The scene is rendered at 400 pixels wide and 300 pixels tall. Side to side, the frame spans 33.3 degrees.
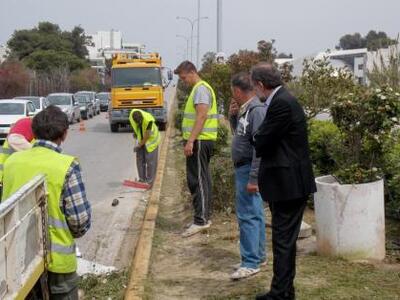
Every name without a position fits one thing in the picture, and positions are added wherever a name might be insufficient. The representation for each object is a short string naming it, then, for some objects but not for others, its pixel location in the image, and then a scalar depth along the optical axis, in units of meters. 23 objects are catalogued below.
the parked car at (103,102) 53.19
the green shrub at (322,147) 9.26
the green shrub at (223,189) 8.68
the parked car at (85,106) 40.25
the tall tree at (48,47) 74.12
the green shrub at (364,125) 6.24
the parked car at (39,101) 29.84
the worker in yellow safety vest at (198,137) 7.49
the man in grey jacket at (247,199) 5.80
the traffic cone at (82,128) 30.08
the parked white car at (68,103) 35.02
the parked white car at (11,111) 22.42
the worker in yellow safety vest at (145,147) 12.14
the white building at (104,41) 133.00
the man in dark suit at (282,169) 4.81
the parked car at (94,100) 45.97
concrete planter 5.98
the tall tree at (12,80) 44.03
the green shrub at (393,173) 7.13
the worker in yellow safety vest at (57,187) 3.80
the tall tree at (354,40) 125.81
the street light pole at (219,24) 25.08
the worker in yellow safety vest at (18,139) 5.74
